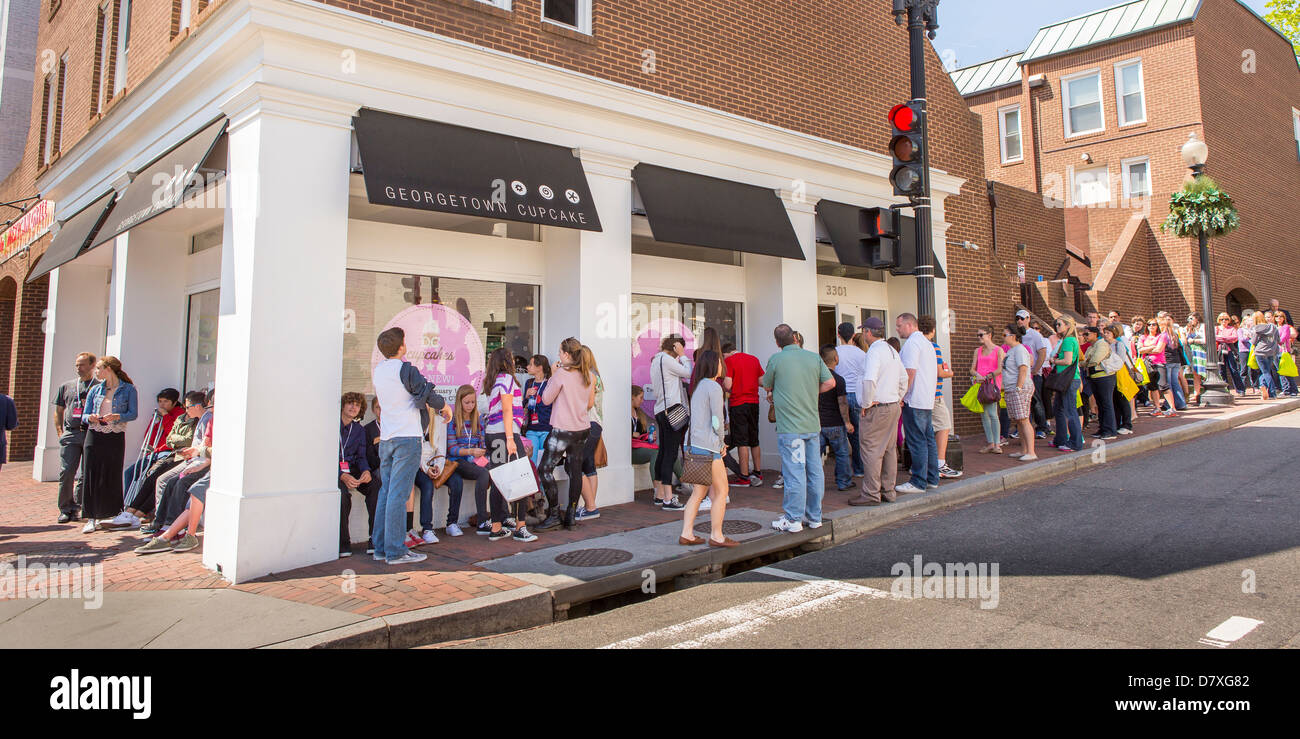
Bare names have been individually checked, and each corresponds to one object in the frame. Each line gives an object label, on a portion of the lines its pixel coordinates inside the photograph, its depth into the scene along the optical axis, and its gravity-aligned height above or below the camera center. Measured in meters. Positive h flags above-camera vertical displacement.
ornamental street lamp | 14.42 +1.47
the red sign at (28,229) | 13.24 +3.90
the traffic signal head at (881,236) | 8.53 +2.21
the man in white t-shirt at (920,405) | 8.15 +0.23
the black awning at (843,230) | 10.62 +2.89
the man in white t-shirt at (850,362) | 8.73 +0.77
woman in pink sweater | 7.18 +0.12
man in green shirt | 6.71 -0.05
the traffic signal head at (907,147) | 8.40 +3.21
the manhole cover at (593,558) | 5.90 -1.07
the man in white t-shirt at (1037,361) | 10.87 +0.93
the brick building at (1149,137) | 21.41 +9.08
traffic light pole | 8.61 +2.72
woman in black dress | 7.68 -0.02
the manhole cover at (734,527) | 6.85 -0.96
